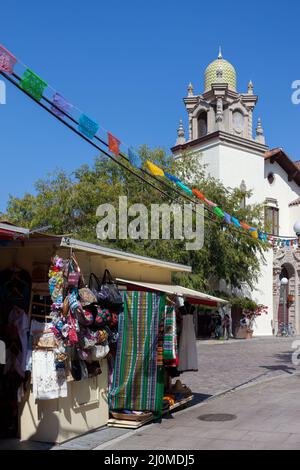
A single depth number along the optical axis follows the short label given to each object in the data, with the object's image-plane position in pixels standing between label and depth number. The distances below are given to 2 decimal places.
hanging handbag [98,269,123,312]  9.48
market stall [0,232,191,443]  8.28
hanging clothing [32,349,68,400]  8.14
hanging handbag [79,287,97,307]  8.66
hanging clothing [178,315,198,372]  11.95
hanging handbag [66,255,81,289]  8.39
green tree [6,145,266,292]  27.12
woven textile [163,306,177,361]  10.13
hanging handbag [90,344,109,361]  9.02
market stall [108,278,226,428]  9.86
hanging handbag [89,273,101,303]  9.51
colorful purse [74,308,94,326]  8.40
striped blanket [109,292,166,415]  9.86
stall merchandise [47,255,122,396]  8.27
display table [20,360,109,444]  8.45
